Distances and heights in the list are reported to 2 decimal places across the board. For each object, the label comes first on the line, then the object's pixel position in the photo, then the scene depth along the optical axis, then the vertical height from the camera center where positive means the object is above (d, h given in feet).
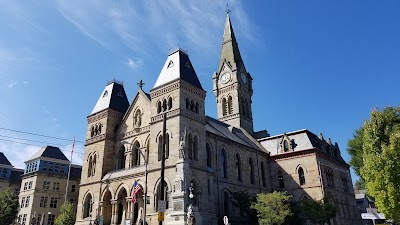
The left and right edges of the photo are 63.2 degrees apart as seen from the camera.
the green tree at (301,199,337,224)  121.80 +3.60
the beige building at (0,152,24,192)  199.33 +31.57
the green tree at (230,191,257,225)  116.16 +6.60
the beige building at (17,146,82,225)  171.12 +21.80
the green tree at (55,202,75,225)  136.05 +4.24
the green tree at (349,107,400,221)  71.31 +12.38
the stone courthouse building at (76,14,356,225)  106.01 +25.03
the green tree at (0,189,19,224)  142.20 +9.61
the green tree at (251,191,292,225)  106.83 +4.27
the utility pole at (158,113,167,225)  65.72 +8.97
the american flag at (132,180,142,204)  92.01 +9.78
